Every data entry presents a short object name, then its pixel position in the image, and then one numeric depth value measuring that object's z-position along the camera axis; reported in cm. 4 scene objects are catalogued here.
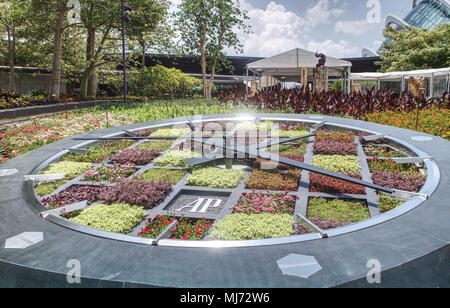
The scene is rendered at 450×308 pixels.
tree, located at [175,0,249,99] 1977
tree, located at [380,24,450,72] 2369
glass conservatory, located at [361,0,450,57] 4231
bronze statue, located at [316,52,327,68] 1237
